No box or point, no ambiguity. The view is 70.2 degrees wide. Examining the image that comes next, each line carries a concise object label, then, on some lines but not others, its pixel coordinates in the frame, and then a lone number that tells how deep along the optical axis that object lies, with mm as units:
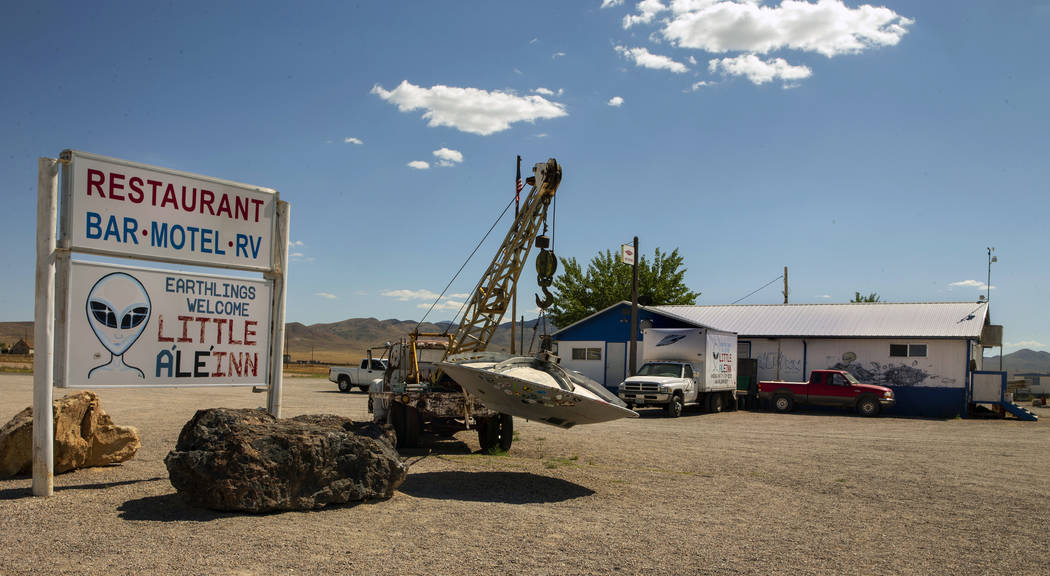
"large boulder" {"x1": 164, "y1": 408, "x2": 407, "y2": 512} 7172
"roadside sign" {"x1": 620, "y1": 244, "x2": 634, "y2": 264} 29734
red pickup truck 26766
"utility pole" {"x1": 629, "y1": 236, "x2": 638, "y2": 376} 29062
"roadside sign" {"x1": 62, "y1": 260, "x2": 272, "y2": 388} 8539
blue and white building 28500
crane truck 12500
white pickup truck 34219
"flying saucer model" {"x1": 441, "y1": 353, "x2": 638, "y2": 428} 9609
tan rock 8953
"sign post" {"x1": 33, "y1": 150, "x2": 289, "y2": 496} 8297
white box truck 23578
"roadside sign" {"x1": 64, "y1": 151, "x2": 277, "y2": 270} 8500
